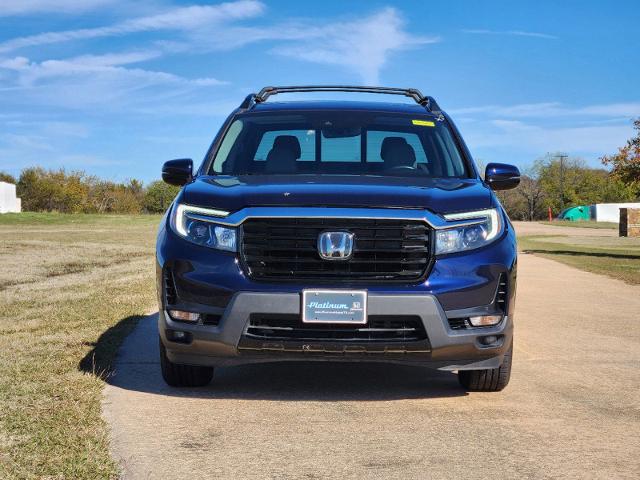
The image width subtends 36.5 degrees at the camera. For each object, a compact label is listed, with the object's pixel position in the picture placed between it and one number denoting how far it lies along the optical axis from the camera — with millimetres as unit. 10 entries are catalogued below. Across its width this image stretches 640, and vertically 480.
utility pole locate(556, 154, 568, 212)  118088
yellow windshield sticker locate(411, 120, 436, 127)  7273
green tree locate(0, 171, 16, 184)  105625
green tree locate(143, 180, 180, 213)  103250
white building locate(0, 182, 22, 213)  82062
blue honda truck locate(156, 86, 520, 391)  5484
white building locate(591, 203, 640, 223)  104812
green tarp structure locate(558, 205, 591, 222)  103625
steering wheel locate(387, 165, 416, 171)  6809
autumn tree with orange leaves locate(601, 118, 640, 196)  27375
